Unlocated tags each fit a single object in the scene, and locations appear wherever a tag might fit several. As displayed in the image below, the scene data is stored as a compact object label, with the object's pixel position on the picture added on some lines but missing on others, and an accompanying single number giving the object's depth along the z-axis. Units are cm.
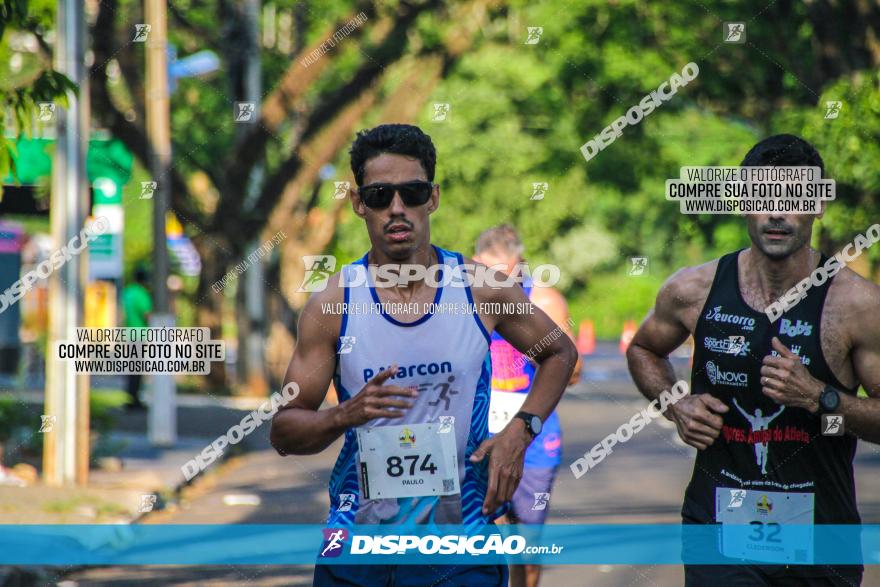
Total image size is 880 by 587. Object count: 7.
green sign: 1370
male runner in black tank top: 447
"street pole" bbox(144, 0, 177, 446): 1565
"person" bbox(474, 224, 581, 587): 719
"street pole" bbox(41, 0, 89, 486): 1210
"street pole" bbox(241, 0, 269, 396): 2373
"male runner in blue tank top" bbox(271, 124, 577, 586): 430
